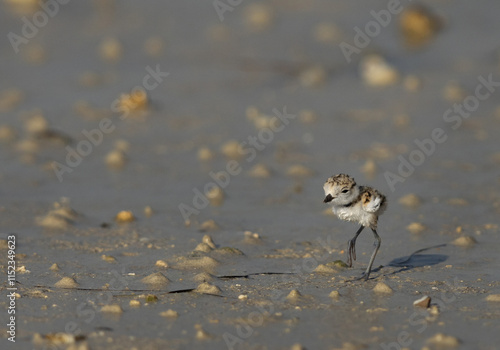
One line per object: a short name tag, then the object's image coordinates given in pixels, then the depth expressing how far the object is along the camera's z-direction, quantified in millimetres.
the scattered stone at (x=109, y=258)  11058
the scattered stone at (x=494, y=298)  9406
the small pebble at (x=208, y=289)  9609
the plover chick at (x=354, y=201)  10180
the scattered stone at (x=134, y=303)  9148
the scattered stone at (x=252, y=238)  12047
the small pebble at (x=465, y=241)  11812
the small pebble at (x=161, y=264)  10758
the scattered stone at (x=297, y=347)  7868
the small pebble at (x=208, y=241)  11562
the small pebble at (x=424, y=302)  9094
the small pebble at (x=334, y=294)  9545
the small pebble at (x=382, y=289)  9703
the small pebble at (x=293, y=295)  9453
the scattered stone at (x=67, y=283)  9844
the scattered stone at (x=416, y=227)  12508
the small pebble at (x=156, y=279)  9996
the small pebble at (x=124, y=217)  12859
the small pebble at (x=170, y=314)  8820
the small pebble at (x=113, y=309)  8937
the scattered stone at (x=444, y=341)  8070
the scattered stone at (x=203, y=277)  10148
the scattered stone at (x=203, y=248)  11344
